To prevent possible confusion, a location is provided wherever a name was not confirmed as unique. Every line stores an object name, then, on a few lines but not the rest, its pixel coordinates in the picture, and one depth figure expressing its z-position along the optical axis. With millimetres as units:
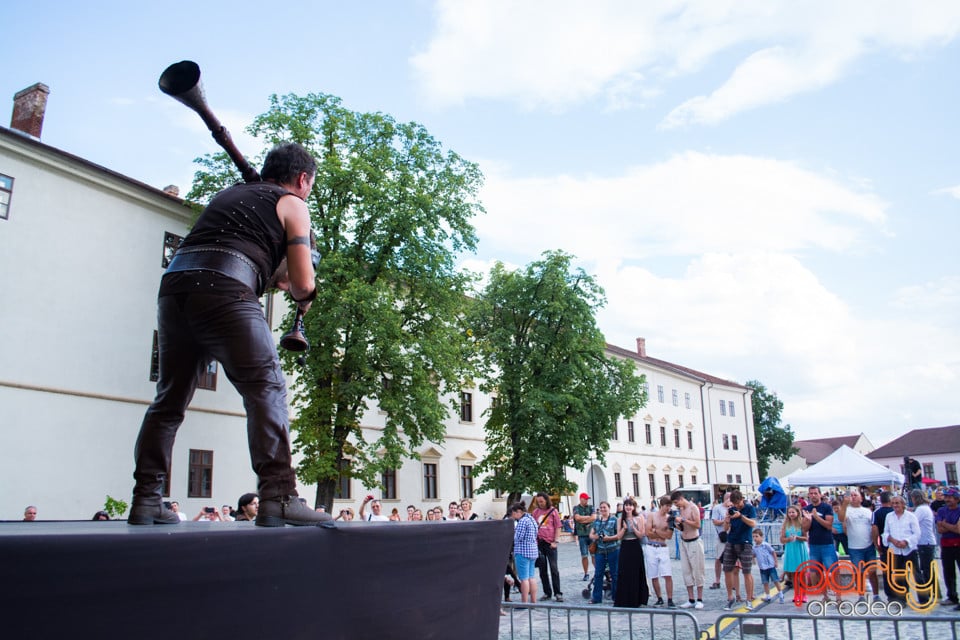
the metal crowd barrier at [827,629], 5352
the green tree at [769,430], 82375
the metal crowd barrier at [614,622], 6012
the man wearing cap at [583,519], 17438
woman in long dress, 13148
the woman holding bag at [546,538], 15578
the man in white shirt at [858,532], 13766
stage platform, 1761
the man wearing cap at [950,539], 13336
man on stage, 2916
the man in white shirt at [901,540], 13172
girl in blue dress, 14031
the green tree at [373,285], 23781
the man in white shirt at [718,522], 16562
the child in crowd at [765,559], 14688
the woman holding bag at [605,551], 14859
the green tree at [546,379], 33219
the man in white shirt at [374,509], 16156
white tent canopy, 27906
